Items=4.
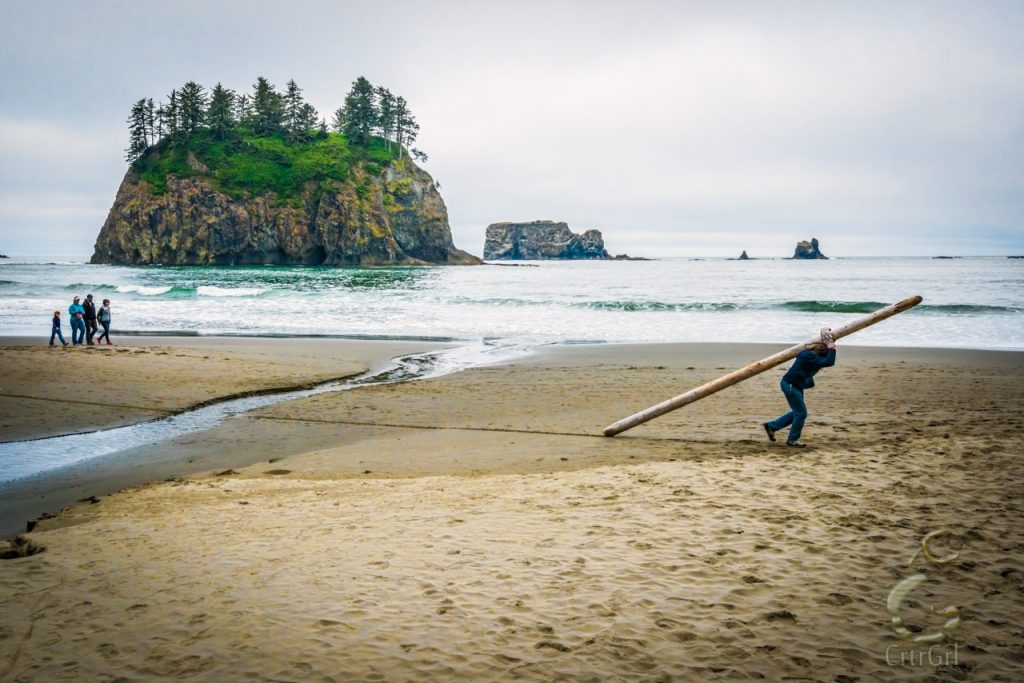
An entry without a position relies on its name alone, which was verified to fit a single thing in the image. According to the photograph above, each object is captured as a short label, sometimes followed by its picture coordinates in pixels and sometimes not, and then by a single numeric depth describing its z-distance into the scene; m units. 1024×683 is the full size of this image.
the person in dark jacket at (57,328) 20.50
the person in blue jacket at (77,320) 20.64
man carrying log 8.62
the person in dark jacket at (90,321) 20.69
